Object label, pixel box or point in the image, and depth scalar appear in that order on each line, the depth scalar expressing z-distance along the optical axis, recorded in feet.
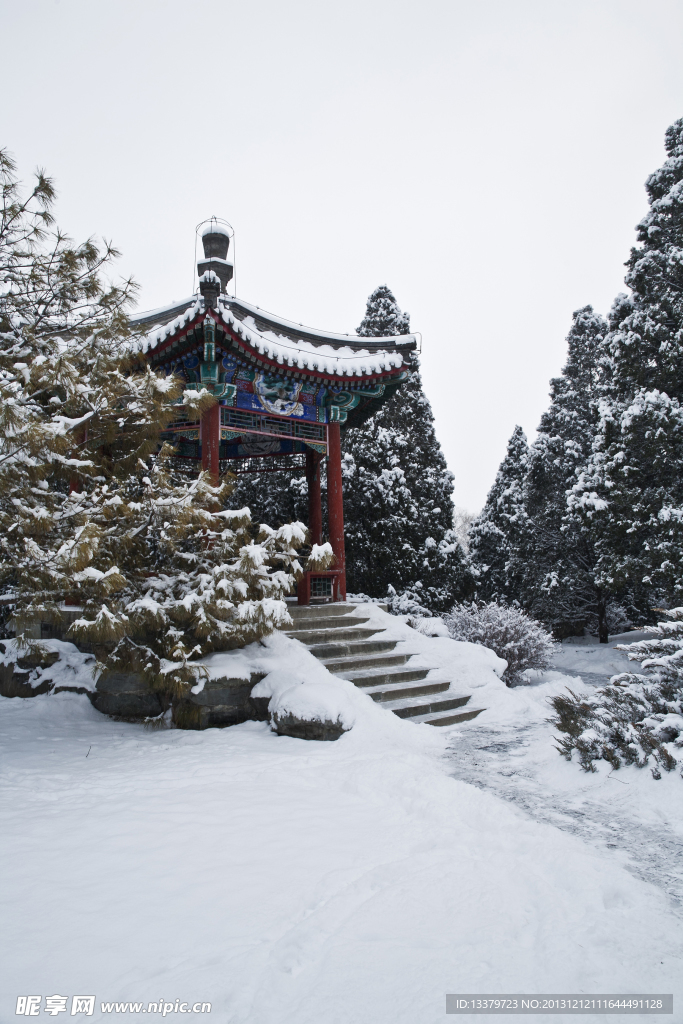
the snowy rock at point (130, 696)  17.79
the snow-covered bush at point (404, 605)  37.65
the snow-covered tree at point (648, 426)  31.14
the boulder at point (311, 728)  15.74
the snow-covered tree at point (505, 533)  53.36
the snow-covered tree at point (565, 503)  46.47
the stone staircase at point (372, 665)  20.12
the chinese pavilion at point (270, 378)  22.52
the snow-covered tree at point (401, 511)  39.06
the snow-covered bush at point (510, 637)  30.14
